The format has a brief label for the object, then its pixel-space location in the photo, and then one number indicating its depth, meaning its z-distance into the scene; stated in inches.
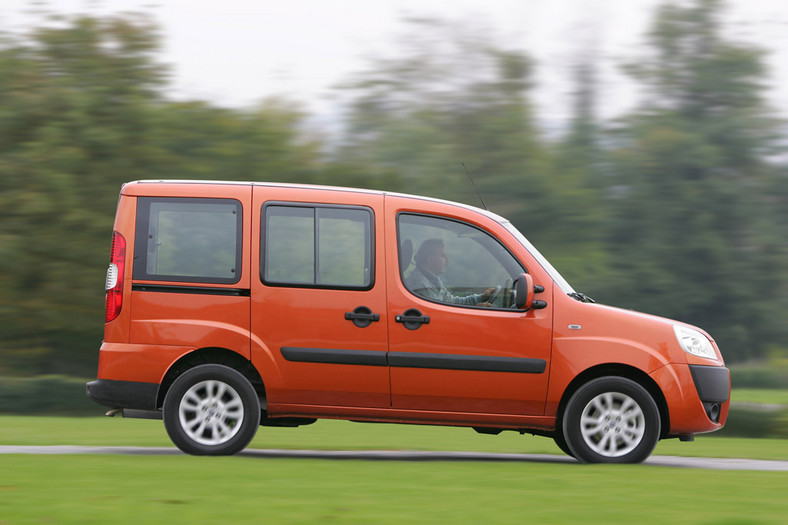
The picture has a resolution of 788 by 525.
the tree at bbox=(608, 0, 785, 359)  2394.2
